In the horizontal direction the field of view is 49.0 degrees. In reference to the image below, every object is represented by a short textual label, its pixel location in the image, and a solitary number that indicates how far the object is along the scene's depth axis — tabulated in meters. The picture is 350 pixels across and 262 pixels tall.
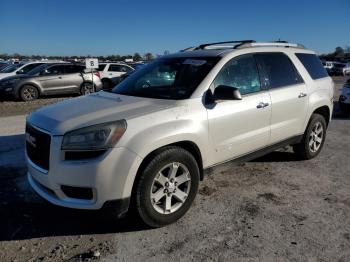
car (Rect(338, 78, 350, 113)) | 11.48
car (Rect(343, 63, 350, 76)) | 44.88
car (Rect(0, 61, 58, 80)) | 17.28
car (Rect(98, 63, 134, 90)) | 18.62
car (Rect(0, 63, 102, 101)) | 14.85
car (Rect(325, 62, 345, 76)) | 45.06
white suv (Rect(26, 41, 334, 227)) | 3.46
